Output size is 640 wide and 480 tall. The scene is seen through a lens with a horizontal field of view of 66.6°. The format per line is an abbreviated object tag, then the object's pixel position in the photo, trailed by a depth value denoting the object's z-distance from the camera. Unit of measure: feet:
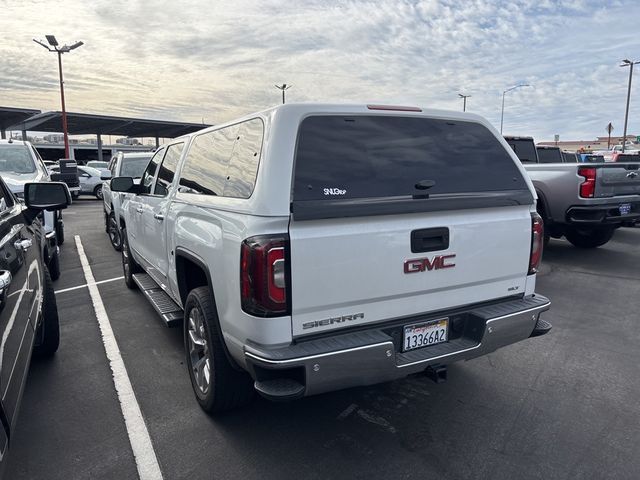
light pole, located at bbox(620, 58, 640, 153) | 111.14
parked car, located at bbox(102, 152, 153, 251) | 33.73
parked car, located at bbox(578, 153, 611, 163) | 58.08
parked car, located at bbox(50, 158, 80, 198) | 47.43
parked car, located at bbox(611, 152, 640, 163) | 43.86
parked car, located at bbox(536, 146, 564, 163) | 42.70
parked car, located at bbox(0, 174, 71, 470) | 6.97
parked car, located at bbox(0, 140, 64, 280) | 24.06
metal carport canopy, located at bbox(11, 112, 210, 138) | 126.00
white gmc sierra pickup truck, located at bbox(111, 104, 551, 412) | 8.36
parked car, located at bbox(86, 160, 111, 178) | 91.81
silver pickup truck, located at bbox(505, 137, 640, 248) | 23.80
